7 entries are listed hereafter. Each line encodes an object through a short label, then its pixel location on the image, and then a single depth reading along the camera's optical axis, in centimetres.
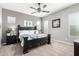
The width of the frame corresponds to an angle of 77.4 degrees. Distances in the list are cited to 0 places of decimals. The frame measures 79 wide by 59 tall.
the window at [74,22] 228
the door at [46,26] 401
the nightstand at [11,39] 293
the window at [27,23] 322
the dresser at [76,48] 118
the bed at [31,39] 211
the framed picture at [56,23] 347
